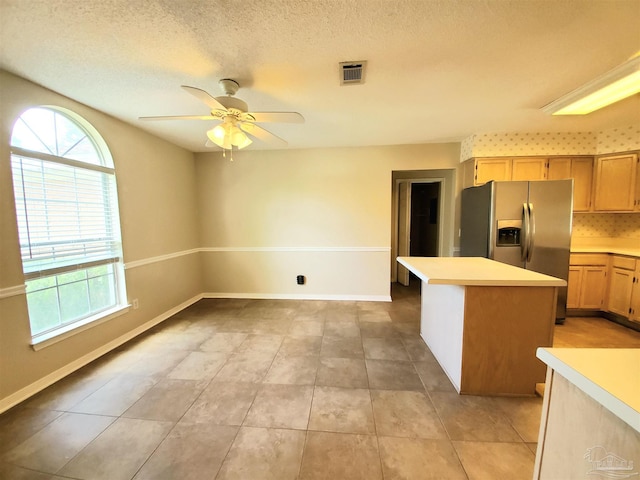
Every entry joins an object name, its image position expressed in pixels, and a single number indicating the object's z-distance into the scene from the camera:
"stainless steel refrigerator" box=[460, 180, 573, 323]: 2.90
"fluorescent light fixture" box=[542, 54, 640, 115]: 1.82
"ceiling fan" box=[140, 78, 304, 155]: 1.84
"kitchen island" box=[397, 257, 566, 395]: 1.78
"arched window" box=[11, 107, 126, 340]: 1.97
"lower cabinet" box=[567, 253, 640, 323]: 2.93
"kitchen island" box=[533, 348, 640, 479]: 0.58
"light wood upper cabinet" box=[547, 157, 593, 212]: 3.25
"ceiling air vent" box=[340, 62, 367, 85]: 1.76
